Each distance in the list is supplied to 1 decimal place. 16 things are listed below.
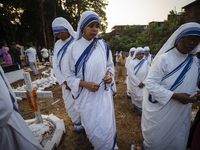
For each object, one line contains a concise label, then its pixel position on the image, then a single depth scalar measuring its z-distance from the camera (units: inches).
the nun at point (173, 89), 59.6
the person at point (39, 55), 516.2
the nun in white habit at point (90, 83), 62.8
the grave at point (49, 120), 81.0
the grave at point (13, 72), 239.7
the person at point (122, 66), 243.5
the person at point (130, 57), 184.3
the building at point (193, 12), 296.3
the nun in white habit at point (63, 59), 87.2
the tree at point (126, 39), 1046.4
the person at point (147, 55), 222.3
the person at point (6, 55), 291.0
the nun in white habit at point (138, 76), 130.7
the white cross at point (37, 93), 81.5
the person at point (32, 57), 303.9
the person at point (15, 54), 300.0
